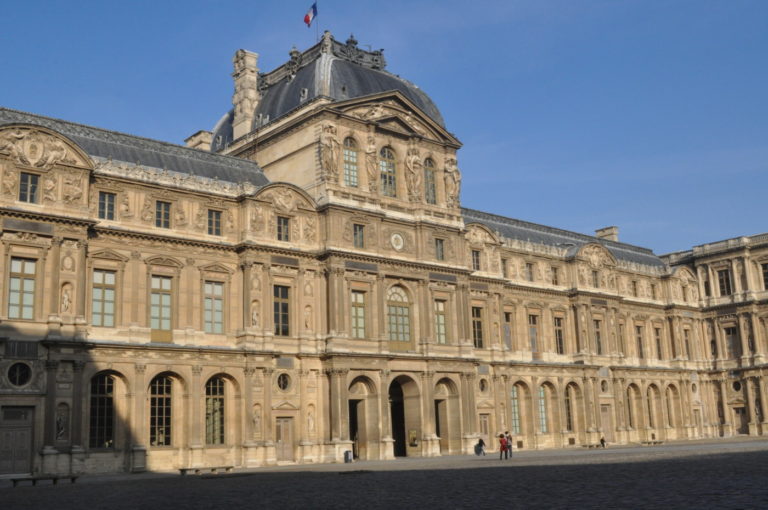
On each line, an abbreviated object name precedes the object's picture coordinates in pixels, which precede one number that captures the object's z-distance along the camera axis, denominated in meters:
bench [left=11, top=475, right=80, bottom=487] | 29.84
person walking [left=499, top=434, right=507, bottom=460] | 41.16
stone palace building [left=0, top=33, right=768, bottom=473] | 38.34
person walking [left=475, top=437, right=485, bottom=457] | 48.94
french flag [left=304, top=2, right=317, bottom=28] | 54.88
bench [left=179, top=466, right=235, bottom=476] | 35.34
